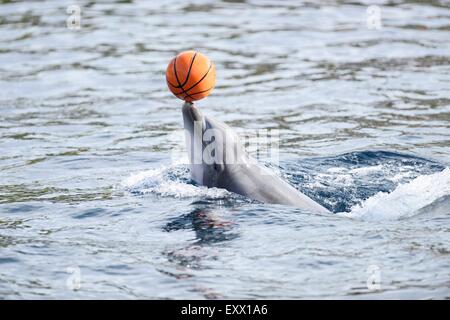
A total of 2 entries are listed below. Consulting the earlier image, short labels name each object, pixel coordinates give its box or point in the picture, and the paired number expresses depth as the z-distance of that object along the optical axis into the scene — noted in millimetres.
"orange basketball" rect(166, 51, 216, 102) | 17312
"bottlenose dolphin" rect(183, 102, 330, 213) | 18000
